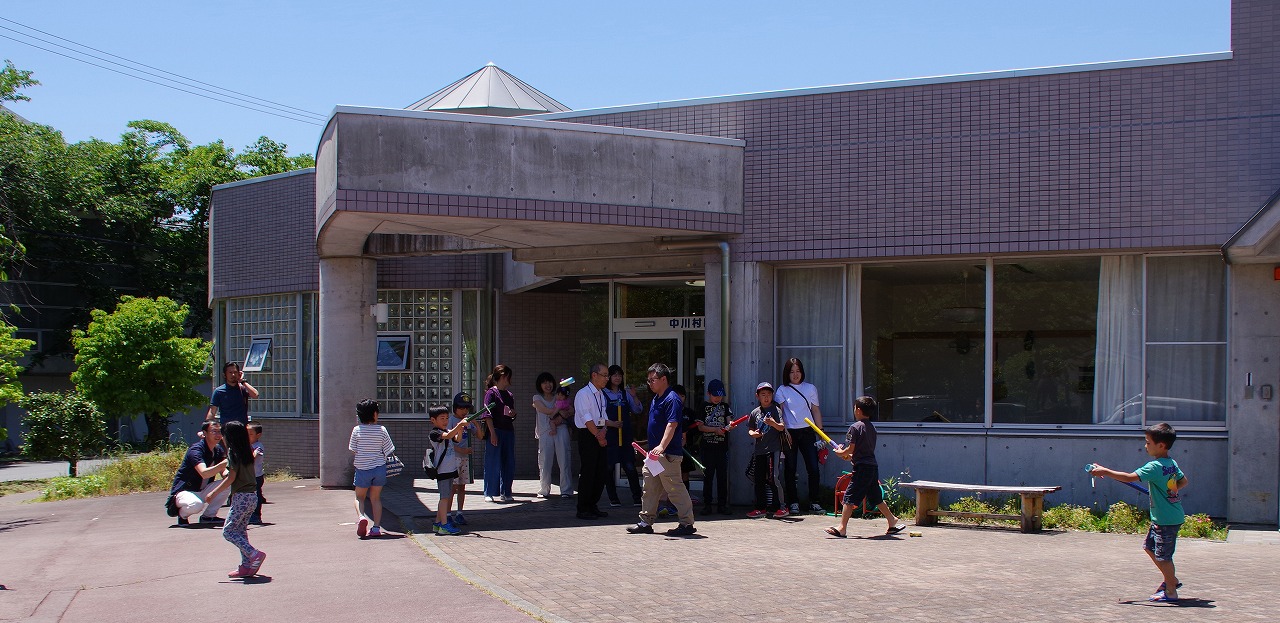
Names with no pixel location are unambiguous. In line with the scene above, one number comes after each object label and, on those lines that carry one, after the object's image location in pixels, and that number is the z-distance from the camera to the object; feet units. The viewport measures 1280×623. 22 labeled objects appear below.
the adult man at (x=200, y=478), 37.35
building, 38.22
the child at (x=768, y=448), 39.45
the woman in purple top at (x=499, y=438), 42.78
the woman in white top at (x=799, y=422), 40.63
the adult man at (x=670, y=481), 35.27
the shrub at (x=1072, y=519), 37.32
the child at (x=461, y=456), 36.45
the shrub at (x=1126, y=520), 36.73
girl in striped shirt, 34.63
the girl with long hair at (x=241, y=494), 27.94
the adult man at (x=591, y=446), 39.52
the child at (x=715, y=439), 40.37
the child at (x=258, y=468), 38.11
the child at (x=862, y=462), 35.01
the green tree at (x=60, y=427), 99.86
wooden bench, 36.35
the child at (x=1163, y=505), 24.48
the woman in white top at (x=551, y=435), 45.28
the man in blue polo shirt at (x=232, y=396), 42.09
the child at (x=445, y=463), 35.73
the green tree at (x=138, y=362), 79.05
